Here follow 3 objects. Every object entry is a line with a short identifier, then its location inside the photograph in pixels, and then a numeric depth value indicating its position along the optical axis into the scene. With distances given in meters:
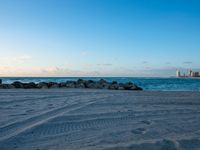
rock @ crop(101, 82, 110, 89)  12.21
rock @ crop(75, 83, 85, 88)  12.42
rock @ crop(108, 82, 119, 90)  11.65
